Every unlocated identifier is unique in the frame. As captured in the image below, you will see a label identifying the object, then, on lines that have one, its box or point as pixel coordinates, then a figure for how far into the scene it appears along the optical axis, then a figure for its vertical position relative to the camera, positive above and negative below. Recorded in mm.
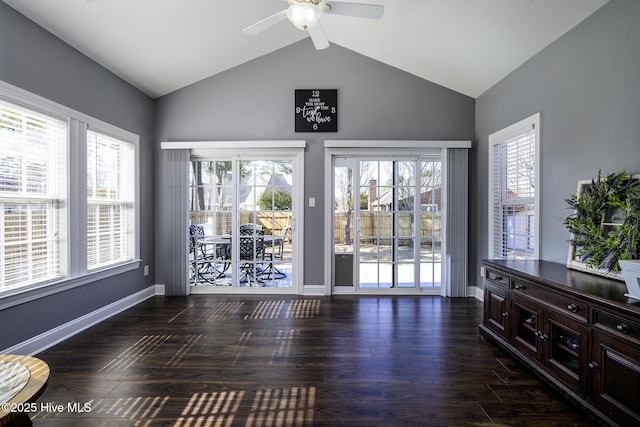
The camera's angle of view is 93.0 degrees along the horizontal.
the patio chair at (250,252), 4395 -575
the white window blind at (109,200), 3295 +139
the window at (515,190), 3121 +246
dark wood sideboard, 1543 -756
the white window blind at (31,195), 2410 +147
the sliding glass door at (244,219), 4371 -98
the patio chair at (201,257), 4418 -653
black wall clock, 4242 +1441
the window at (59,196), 2441 +161
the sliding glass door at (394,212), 4328 +0
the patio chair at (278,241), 4391 -417
